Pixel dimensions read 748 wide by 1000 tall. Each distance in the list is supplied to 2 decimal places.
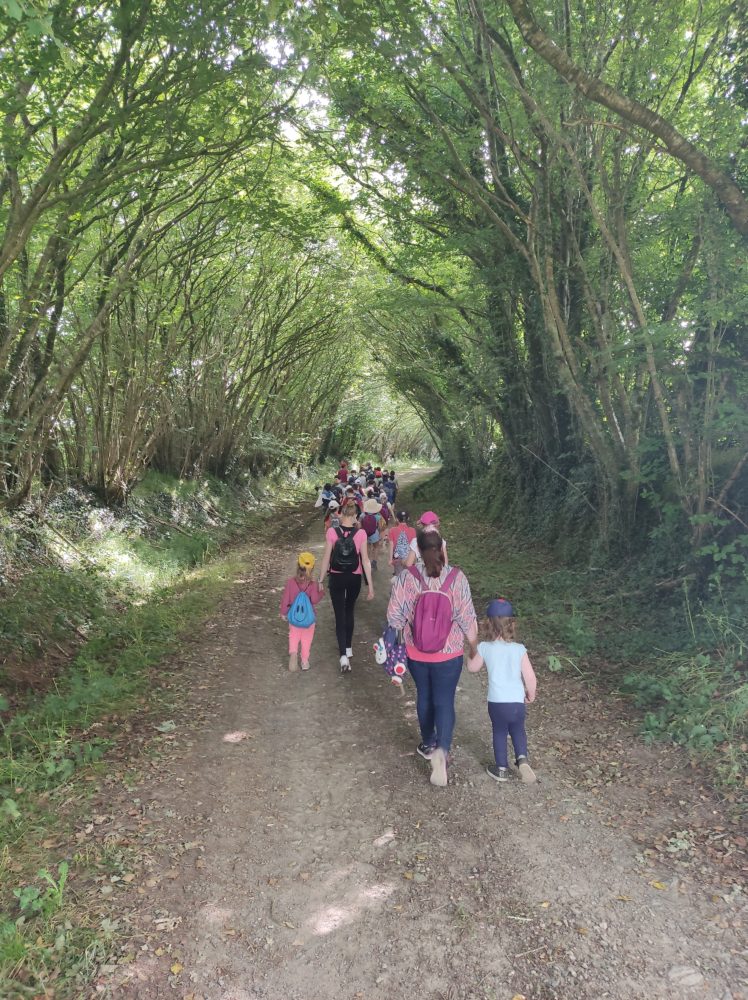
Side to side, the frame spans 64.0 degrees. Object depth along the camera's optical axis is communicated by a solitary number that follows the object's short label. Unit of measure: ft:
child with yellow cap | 22.09
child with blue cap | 14.58
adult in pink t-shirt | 22.90
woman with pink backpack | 14.42
